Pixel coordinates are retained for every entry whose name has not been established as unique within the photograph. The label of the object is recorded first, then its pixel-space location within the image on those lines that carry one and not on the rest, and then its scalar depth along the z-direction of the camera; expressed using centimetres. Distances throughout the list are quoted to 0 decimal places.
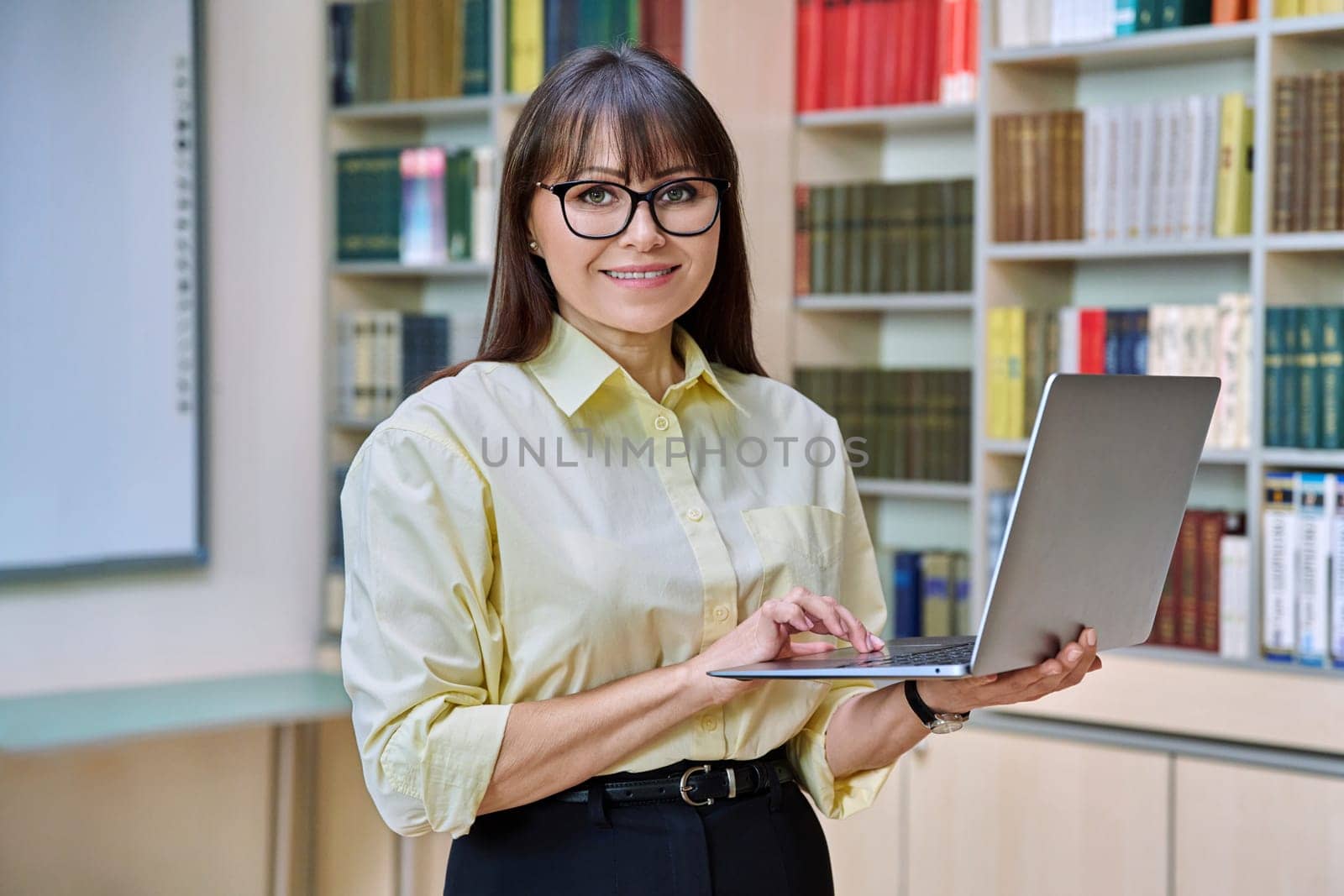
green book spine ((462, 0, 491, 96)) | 349
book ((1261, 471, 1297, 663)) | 269
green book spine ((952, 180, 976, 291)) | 314
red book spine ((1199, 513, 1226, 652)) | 278
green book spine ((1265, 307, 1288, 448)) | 270
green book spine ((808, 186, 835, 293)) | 330
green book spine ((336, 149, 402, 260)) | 363
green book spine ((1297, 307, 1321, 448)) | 267
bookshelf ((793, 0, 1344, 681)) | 270
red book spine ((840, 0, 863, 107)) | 325
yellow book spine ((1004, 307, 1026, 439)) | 300
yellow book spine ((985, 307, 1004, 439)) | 302
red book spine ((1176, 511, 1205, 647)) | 281
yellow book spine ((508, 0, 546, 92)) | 342
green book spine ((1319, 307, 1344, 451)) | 265
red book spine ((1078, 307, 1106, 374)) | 294
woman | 123
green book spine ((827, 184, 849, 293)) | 328
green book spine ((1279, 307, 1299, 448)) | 268
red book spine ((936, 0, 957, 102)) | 310
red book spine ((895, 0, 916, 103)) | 318
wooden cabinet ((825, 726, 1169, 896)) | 277
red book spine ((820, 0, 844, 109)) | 328
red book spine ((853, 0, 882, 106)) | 322
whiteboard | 301
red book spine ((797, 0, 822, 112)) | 330
